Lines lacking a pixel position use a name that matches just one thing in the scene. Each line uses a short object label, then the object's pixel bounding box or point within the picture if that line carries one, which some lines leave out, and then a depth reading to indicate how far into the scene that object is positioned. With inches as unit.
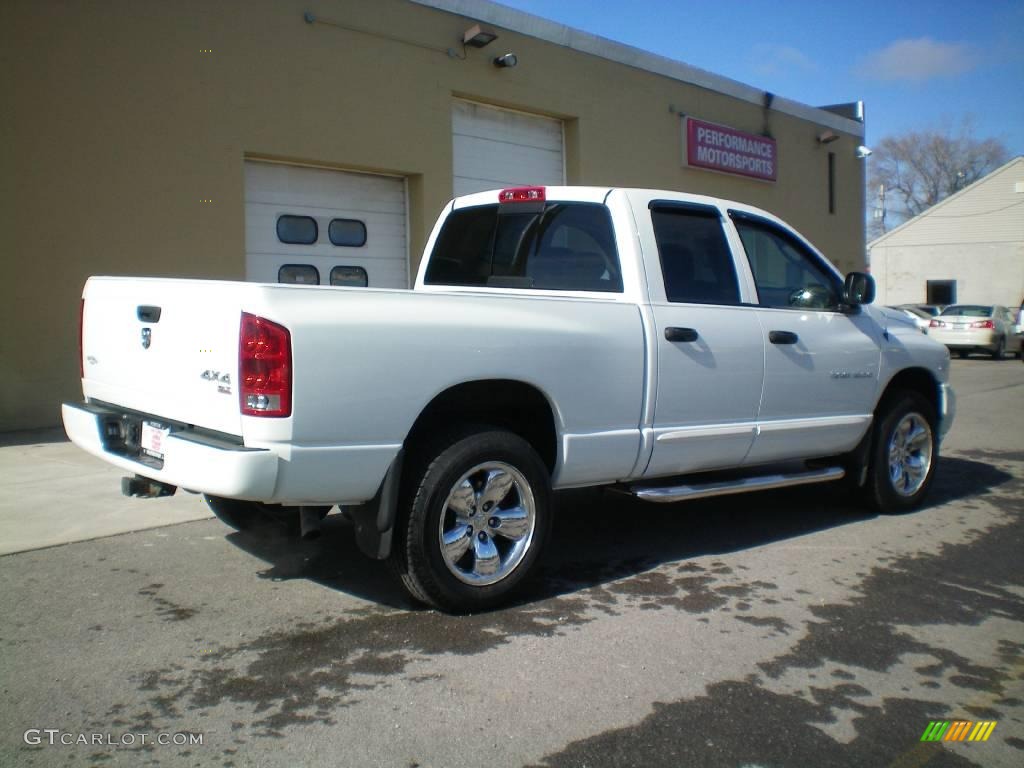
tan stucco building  354.9
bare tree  2388.0
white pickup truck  147.7
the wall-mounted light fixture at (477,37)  482.6
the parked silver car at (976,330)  926.4
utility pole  2357.3
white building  1616.6
